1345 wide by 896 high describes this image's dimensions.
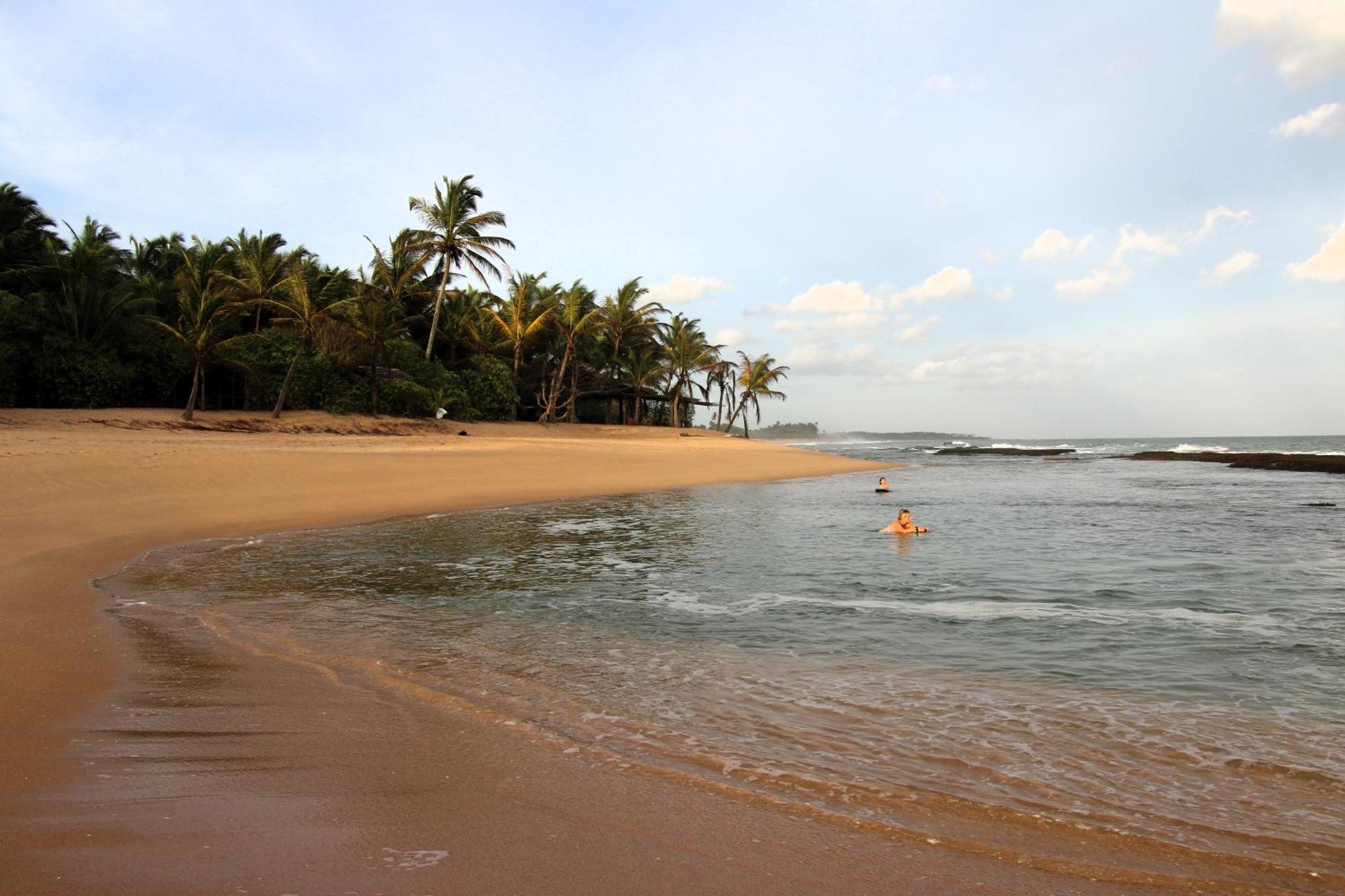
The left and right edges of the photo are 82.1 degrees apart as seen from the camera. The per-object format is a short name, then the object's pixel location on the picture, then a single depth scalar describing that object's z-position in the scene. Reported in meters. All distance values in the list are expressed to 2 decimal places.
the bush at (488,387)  35.75
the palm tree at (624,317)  47.38
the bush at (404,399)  31.39
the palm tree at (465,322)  38.44
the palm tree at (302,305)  27.11
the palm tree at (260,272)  28.95
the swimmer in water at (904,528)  12.68
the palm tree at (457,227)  36.12
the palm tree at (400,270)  36.44
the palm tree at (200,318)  26.20
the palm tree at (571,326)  39.16
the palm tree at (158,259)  35.53
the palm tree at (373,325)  29.62
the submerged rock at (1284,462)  34.16
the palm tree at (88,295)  25.67
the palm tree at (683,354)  49.91
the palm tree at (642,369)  47.28
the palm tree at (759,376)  56.94
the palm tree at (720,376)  53.38
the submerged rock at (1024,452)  61.88
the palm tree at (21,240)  27.14
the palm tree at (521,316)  37.66
